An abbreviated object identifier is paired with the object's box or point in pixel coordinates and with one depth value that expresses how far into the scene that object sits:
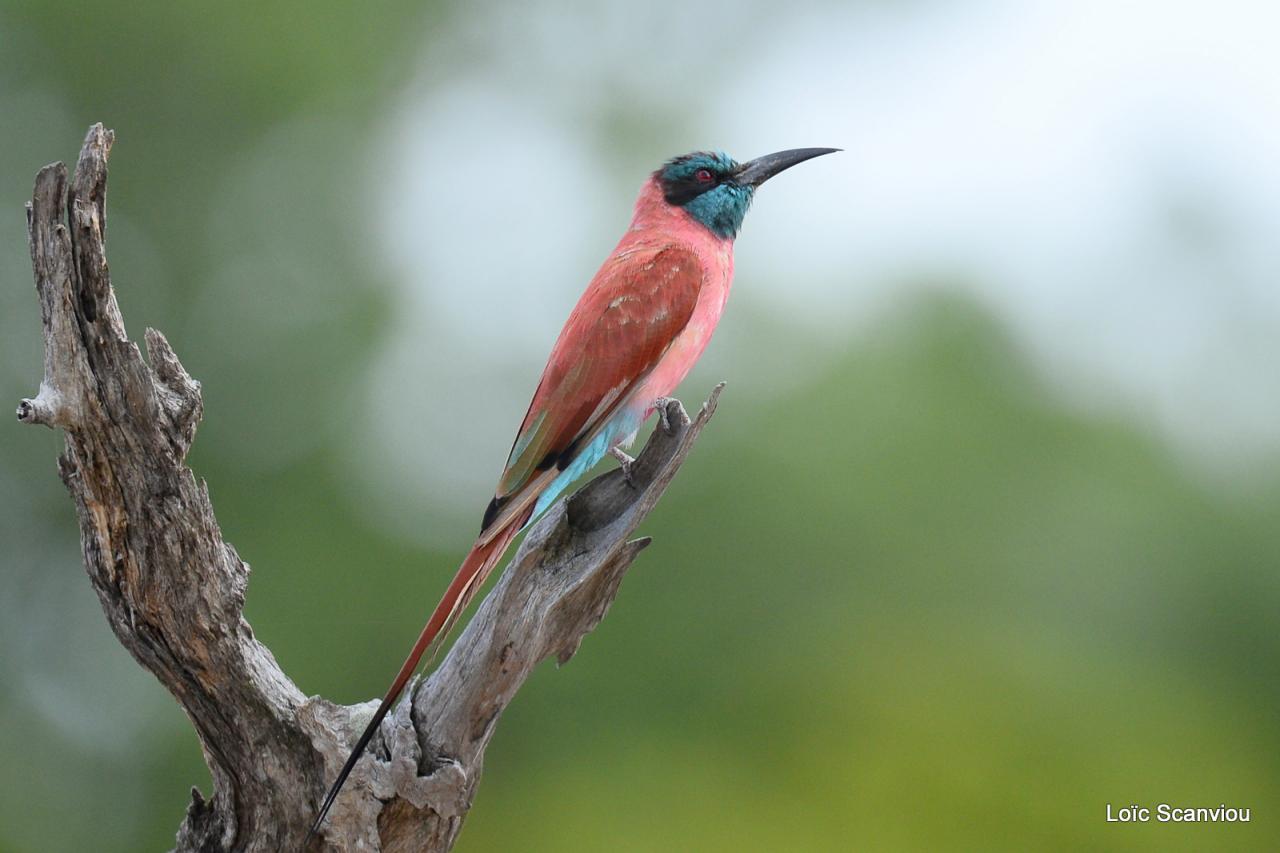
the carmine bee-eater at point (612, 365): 7.05
